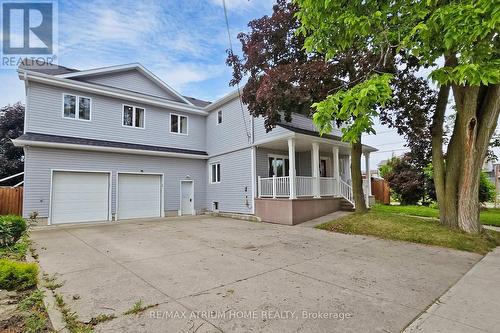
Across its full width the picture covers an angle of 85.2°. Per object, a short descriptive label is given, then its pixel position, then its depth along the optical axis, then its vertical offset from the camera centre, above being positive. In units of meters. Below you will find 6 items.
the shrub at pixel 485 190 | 16.59 -0.65
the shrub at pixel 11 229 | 6.96 -1.16
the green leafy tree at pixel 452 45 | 3.88 +2.26
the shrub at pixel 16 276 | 4.09 -1.37
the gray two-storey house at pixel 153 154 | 11.77 +1.55
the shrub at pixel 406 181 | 18.27 -0.01
